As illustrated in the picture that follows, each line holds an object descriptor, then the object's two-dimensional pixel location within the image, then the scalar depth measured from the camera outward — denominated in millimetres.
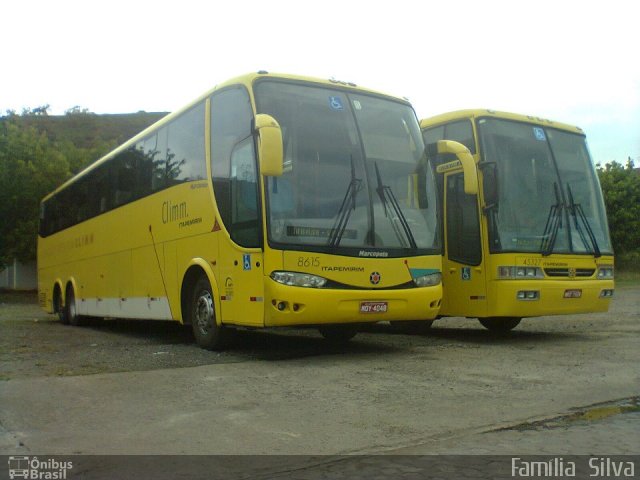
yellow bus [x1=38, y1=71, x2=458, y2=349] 8594
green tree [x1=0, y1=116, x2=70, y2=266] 32500
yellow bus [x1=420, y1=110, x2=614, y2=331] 10703
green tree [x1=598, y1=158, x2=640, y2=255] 40531
